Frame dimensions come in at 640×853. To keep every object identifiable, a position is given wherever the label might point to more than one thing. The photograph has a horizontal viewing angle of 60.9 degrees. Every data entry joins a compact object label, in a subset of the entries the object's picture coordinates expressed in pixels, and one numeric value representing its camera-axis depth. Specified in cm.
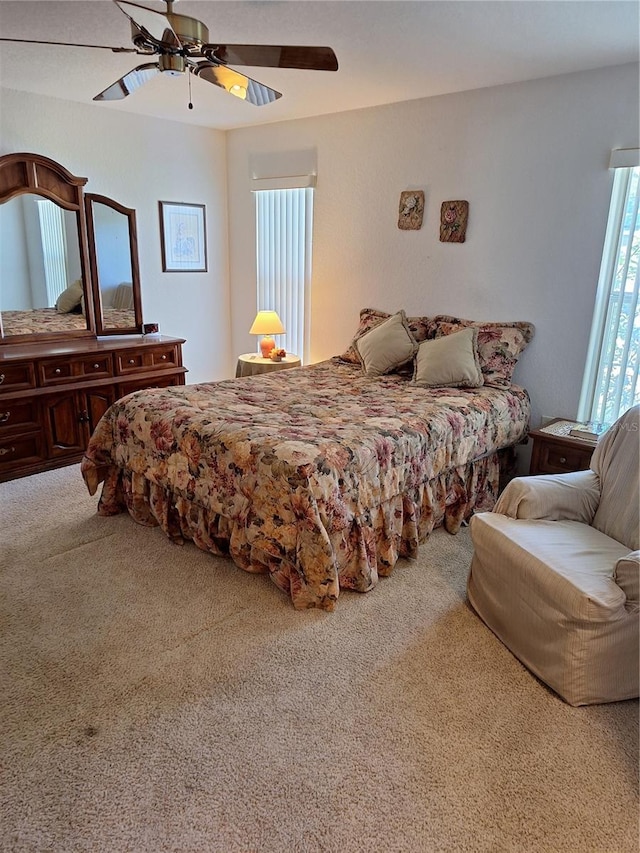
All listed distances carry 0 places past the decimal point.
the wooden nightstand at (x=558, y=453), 300
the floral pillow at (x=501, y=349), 355
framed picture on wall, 484
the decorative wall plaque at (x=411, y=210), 398
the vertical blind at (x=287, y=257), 479
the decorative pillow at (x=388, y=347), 380
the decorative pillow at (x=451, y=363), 346
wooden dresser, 361
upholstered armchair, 185
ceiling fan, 199
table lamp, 473
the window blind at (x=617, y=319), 313
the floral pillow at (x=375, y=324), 396
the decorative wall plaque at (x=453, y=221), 378
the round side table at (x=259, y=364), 456
